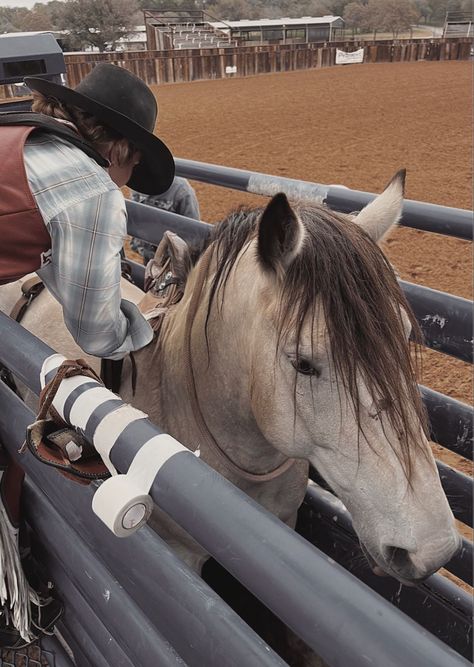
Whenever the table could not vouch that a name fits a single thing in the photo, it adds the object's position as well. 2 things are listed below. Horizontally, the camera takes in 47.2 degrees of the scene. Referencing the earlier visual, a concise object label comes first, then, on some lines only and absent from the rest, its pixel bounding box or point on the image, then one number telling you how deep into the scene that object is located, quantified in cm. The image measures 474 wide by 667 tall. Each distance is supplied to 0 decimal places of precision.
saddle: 93
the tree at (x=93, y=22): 4234
